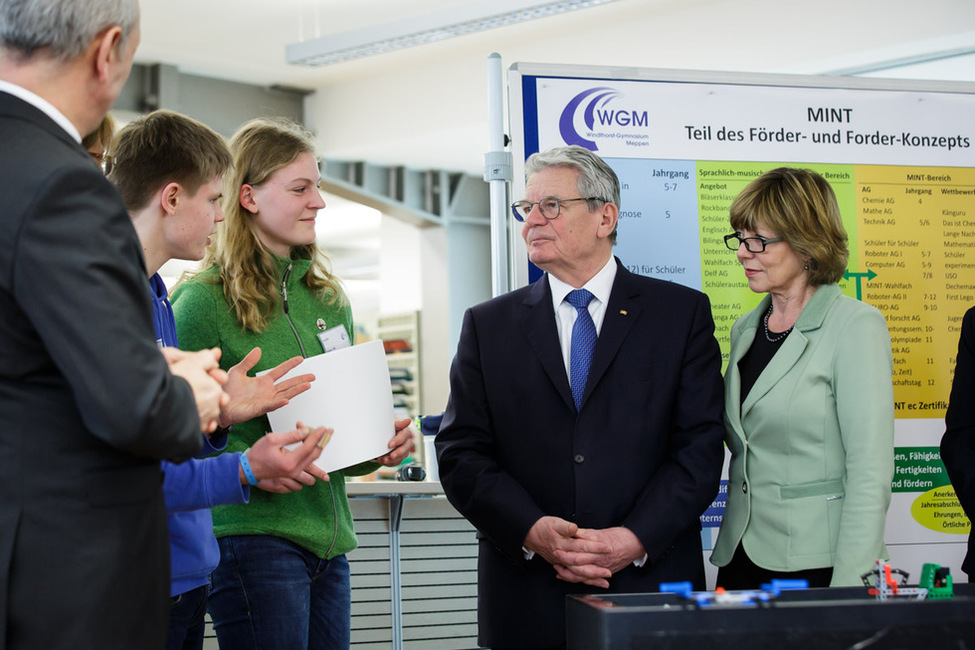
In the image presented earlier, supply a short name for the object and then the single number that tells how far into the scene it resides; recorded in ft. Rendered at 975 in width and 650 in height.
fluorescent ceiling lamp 19.99
